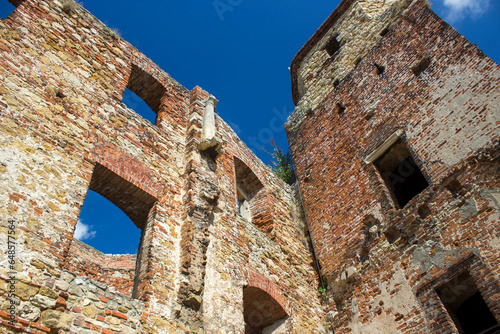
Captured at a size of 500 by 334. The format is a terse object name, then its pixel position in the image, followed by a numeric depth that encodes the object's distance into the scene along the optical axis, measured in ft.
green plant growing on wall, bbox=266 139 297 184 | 42.75
